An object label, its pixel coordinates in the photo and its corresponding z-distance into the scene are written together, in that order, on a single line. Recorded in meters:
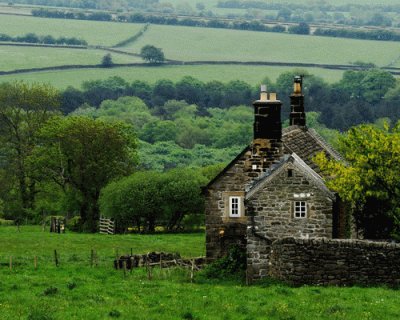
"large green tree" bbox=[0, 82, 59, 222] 112.25
